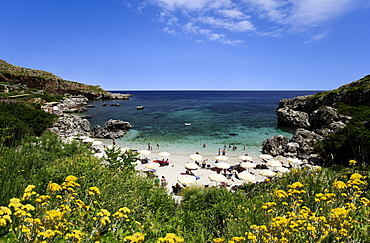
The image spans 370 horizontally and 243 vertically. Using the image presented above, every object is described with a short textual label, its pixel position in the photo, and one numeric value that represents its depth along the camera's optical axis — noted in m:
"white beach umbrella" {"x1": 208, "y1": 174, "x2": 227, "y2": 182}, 14.11
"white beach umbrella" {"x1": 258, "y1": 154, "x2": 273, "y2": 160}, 20.30
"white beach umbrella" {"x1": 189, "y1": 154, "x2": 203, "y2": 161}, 19.06
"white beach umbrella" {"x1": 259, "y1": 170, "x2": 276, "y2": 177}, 14.98
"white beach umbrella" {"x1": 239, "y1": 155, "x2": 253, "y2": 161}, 20.35
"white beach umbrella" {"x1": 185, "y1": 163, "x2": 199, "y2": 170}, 17.03
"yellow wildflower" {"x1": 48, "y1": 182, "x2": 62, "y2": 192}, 2.92
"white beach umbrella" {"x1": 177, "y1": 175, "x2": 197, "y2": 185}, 13.48
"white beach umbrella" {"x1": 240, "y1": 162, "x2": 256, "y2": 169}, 17.39
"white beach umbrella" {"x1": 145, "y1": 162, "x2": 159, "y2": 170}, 16.26
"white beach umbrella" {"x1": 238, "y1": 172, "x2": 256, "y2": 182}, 14.11
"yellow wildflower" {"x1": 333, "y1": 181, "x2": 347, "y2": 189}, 3.51
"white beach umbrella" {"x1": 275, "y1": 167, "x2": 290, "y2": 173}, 16.35
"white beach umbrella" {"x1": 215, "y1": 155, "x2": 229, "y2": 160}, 19.95
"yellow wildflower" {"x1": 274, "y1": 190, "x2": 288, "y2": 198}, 3.48
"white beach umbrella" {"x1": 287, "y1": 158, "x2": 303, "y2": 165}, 17.80
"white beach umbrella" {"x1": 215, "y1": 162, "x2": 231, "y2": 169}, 17.23
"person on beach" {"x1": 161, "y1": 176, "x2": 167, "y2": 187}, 14.56
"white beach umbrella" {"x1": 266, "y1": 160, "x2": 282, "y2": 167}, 17.44
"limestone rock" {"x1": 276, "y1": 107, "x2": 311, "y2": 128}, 40.06
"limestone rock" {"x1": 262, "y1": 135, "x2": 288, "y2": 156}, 23.52
